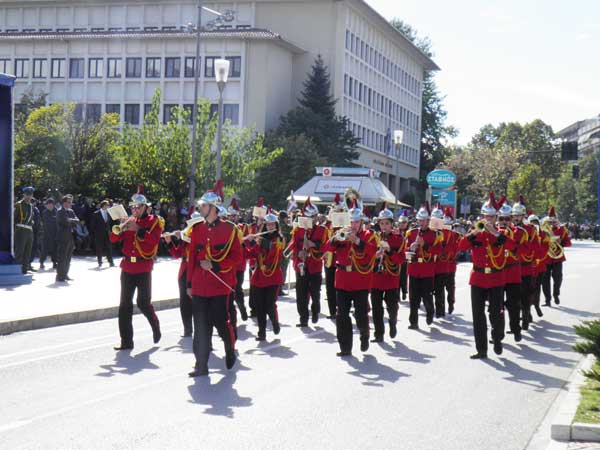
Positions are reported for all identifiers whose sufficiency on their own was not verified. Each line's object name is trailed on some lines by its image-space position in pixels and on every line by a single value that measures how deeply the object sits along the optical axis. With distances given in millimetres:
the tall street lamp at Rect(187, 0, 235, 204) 32344
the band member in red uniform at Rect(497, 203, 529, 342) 14078
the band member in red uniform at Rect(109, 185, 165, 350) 12234
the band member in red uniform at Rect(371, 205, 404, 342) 13852
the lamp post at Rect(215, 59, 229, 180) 26675
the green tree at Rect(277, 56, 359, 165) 61000
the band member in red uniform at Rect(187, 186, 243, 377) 10492
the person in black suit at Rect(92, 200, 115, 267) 26594
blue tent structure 20703
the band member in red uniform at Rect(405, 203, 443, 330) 15828
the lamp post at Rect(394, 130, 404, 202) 38703
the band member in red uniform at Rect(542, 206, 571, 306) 20578
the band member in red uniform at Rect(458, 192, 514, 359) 12359
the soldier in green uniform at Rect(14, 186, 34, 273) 22438
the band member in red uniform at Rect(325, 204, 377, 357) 12320
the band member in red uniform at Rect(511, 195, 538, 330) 15923
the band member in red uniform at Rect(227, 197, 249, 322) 16219
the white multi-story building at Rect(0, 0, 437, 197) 63594
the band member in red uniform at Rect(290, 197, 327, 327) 15828
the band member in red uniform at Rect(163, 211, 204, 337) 13234
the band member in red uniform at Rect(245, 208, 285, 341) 13938
